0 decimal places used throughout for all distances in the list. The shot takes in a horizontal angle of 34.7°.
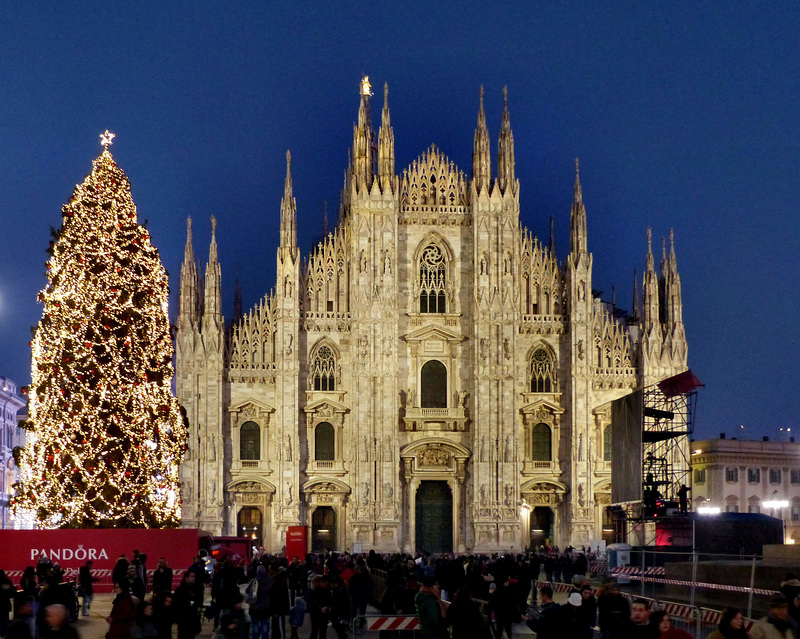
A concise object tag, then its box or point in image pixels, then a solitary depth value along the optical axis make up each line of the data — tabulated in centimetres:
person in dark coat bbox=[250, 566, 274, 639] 2083
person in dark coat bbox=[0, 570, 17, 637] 2077
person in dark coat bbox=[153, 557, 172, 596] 2460
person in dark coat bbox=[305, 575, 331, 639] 2188
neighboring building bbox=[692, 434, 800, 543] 8694
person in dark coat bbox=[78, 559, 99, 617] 2697
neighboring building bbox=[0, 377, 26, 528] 7406
